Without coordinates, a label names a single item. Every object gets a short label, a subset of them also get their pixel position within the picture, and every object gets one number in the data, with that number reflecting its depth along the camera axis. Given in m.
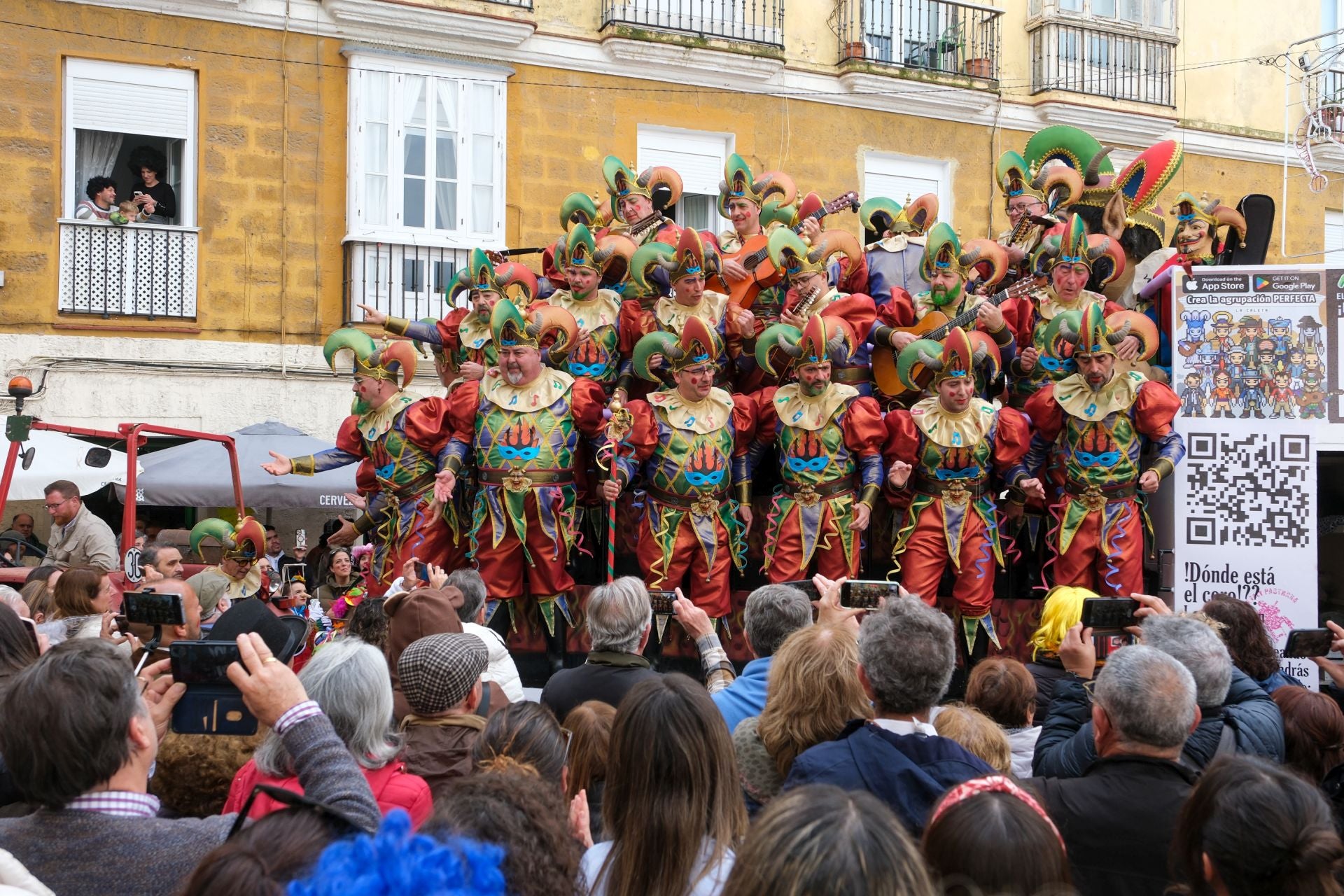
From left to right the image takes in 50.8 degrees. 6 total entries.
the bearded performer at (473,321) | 8.09
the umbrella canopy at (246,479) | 11.95
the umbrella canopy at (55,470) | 11.37
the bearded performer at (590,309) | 8.05
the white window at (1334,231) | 19.09
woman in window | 14.03
